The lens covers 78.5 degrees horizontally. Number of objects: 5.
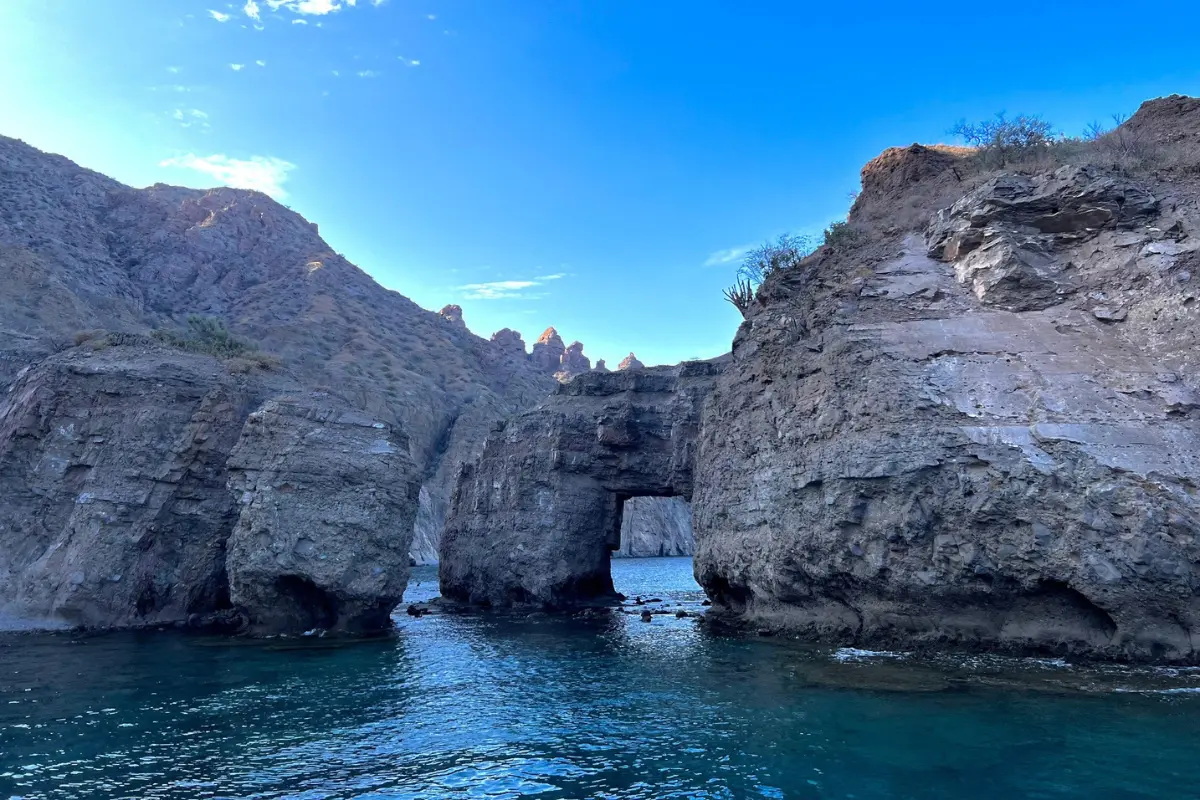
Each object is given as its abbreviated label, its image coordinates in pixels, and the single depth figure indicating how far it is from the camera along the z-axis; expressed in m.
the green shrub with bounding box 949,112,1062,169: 23.39
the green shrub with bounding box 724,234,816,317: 26.47
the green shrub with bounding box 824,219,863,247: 24.34
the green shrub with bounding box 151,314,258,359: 30.08
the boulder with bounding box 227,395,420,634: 21.92
